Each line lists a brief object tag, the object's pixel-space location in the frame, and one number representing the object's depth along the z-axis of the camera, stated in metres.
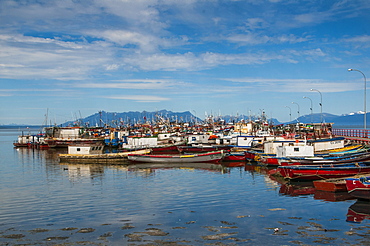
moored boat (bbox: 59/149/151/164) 64.94
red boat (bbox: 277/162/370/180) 36.84
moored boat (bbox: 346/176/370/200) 28.20
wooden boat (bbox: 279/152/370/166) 40.56
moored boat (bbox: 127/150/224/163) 61.12
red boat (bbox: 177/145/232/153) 77.72
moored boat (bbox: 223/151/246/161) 63.59
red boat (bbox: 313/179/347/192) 32.19
